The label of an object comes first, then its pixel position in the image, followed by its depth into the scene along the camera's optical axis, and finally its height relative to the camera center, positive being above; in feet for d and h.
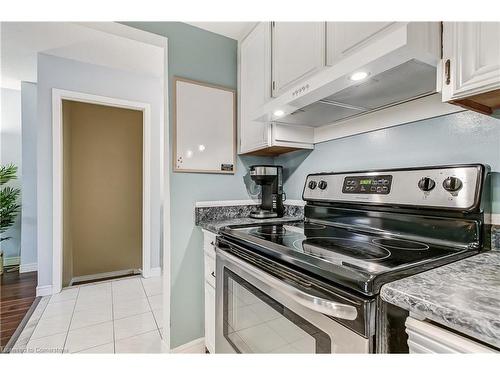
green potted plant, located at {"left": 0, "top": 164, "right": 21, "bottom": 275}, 9.44 -0.69
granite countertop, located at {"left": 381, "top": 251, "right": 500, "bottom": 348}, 1.41 -0.75
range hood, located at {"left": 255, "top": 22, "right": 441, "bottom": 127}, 2.41 +1.29
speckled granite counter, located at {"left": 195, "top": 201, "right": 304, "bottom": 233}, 5.32 -0.69
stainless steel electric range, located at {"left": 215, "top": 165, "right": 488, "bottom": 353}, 2.00 -0.77
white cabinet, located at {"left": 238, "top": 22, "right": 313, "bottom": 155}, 4.84 +1.71
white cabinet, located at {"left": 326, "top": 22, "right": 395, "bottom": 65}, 2.65 +1.73
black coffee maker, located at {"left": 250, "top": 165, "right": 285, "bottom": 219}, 5.57 -0.10
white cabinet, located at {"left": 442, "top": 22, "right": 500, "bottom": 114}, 2.16 +1.13
